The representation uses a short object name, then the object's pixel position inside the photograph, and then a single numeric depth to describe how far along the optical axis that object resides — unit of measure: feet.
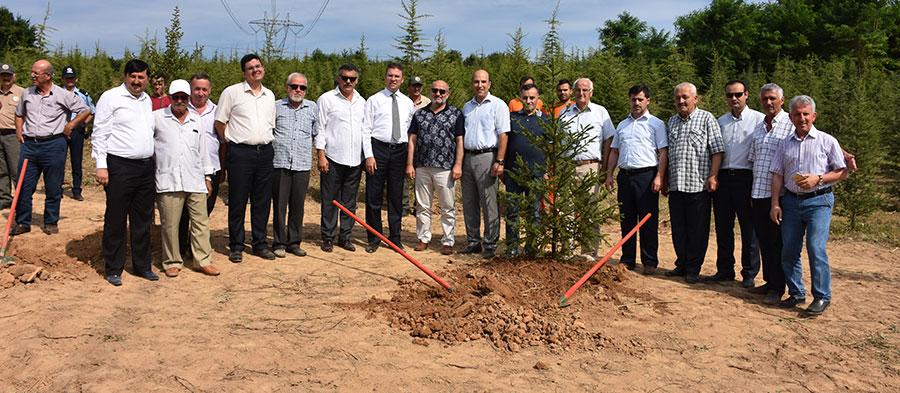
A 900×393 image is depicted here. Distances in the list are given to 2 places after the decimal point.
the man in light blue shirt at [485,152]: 23.53
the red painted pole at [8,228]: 21.11
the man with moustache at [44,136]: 25.03
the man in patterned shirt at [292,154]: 23.26
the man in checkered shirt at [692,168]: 20.90
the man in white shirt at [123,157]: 18.98
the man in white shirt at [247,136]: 21.72
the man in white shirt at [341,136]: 24.08
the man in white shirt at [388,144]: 24.72
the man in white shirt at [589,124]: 22.88
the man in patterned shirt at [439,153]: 24.13
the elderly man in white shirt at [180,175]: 20.27
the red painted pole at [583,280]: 18.53
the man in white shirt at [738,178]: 20.57
